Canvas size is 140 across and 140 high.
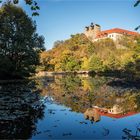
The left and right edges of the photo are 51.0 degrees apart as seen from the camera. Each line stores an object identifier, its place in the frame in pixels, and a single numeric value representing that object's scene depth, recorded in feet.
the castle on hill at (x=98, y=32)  267.46
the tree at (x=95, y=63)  143.14
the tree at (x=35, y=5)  13.70
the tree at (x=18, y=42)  74.32
